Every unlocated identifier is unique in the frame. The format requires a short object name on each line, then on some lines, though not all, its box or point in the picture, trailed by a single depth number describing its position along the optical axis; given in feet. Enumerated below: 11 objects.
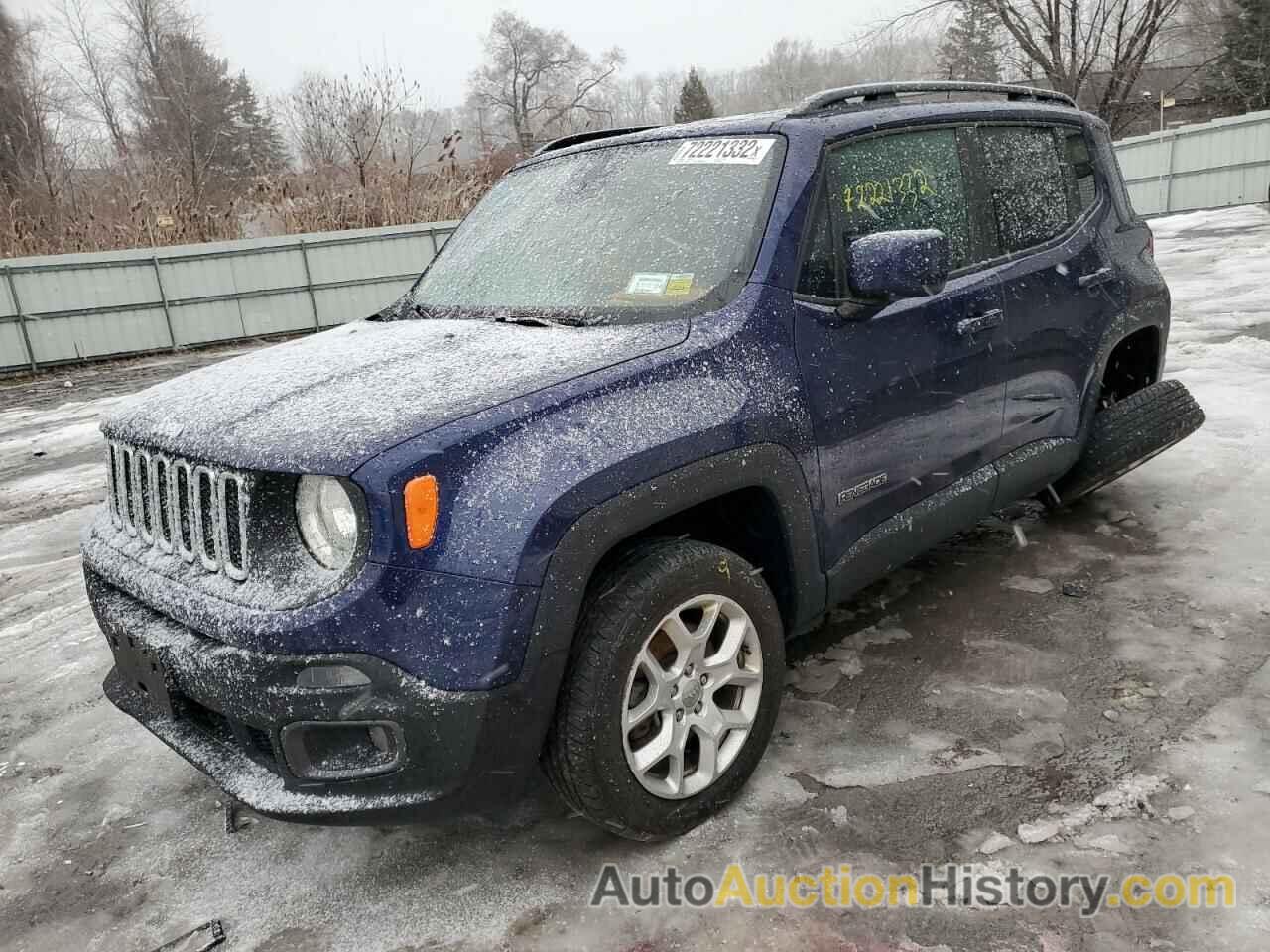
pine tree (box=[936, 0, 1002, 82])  132.57
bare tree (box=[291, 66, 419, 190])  65.67
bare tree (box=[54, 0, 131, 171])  108.88
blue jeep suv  6.73
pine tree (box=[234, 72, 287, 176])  131.95
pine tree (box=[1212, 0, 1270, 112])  115.75
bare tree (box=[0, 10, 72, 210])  78.02
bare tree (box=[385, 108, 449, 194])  63.98
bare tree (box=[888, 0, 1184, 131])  72.84
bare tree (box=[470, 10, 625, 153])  184.34
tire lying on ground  13.12
